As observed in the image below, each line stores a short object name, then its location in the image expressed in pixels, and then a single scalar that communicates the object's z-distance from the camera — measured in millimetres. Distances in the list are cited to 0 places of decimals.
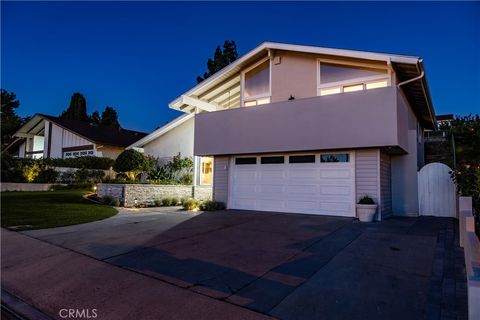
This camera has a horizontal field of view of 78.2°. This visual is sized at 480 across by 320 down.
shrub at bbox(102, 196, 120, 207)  13977
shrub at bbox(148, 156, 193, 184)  17281
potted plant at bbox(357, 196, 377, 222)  9406
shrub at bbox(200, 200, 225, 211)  12922
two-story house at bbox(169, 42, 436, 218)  9867
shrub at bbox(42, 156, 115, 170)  21562
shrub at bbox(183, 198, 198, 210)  13445
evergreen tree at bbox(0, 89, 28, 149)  33125
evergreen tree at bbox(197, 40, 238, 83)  30500
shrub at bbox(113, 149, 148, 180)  15430
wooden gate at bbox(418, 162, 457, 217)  10875
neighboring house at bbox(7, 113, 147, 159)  25344
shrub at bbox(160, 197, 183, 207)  14991
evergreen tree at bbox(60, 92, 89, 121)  43750
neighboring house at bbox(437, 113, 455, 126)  30081
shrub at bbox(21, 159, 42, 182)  19359
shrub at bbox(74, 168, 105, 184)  21266
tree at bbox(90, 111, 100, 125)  50969
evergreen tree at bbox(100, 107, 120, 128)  50406
